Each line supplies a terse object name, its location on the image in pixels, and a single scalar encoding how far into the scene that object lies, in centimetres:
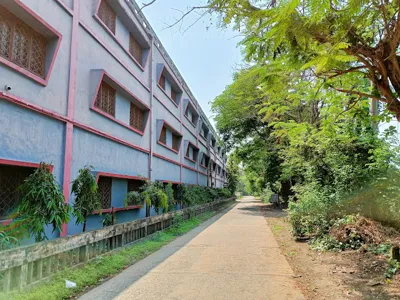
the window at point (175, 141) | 1775
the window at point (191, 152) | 2124
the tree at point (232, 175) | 4678
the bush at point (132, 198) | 967
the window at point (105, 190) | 886
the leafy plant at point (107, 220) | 810
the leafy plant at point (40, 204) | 482
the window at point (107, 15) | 922
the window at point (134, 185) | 1104
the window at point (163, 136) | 1524
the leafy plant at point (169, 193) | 1286
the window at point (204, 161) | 2734
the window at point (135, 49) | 1160
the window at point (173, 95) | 1811
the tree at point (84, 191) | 644
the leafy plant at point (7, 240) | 440
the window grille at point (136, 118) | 1146
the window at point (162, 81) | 1546
